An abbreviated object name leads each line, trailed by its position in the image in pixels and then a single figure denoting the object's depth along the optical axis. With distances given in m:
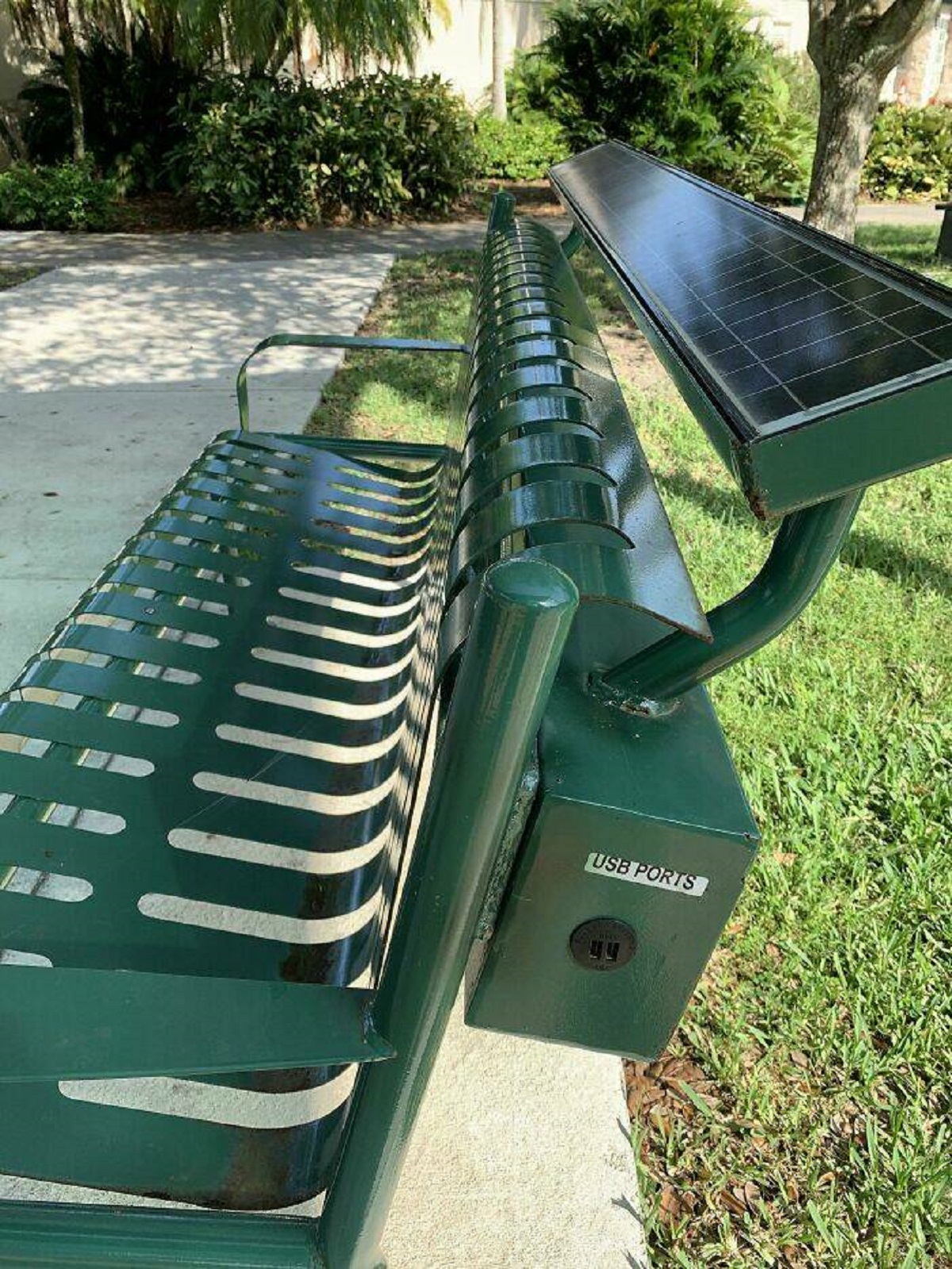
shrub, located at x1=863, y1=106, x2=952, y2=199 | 14.22
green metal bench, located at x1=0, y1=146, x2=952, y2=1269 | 0.85
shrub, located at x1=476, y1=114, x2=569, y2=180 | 14.21
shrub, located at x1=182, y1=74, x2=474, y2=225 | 10.30
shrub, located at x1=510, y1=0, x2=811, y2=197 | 11.72
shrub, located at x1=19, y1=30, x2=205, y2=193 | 12.33
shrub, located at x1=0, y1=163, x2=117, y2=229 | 10.25
